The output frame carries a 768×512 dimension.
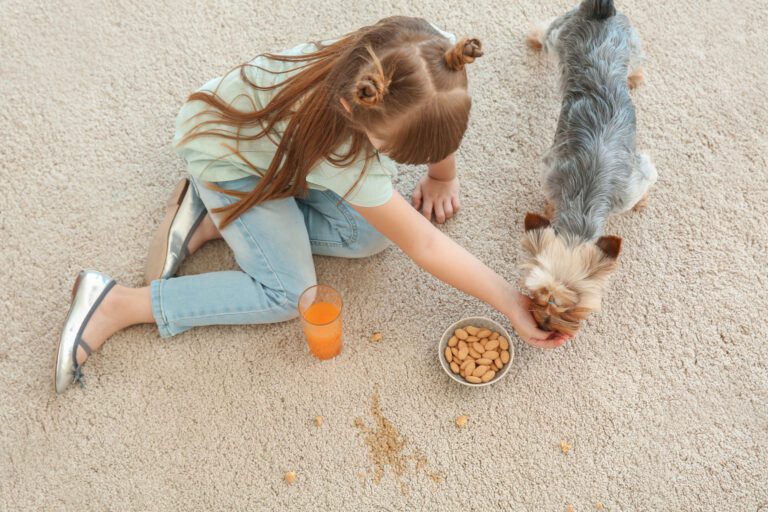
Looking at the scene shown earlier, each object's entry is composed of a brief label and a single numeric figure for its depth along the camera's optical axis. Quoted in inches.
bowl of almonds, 53.4
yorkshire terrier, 47.2
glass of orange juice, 52.4
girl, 37.9
